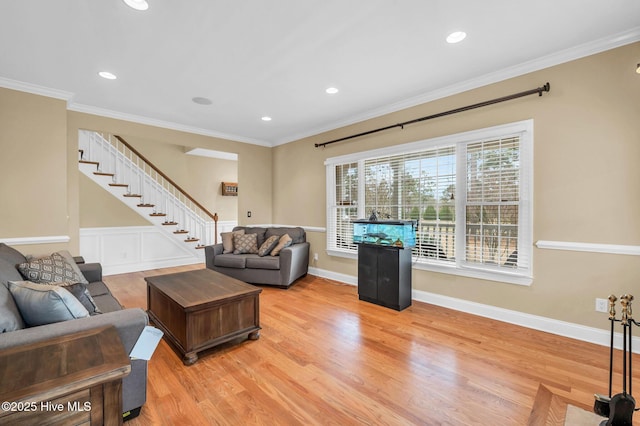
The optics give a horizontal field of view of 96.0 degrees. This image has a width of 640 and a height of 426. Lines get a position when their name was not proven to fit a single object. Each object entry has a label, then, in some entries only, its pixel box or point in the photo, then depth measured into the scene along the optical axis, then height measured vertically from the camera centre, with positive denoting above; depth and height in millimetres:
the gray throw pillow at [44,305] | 1551 -516
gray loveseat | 4332 -842
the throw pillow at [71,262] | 2651 -508
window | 2924 +183
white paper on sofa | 1367 -648
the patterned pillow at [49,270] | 2270 -497
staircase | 5379 +433
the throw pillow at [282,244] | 4613 -544
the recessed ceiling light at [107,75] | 2977 +1425
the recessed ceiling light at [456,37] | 2332 +1441
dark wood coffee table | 2328 -886
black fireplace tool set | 1186 -823
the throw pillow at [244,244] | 4840 -565
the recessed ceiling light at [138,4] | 1958 +1421
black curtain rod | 2760 +1158
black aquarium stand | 3467 -810
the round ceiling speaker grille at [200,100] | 3682 +1436
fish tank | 3594 -277
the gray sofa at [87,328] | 1357 -590
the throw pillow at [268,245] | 4656 -572
